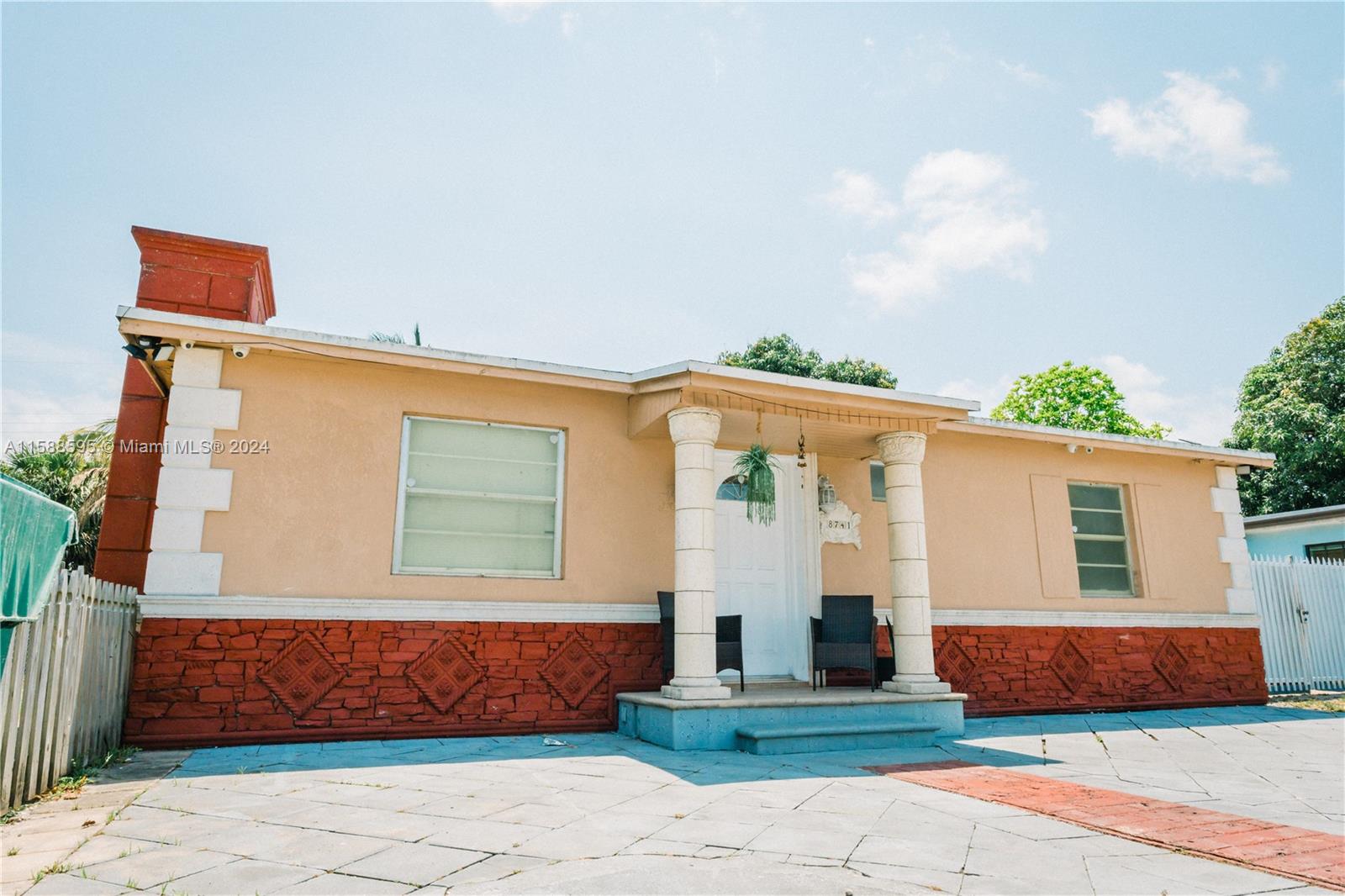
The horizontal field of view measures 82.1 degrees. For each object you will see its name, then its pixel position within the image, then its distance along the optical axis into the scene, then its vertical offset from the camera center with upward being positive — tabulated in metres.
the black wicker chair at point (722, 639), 6.79 -0.29
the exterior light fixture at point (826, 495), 8.26 +1.17
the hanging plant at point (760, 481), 7.10 +1.14
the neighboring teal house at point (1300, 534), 13.83 +1.30
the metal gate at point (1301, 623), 10.74 -0.24
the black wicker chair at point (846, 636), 7.05 -0.28
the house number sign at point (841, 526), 8.24 +0.84
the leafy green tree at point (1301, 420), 20.22 +4.88
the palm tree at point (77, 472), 14.12 +2.56
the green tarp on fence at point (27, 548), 3.40 +0.28
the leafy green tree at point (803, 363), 23.14 +7.21
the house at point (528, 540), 6.09 +0.62
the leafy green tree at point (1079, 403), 25.50 +6.66
